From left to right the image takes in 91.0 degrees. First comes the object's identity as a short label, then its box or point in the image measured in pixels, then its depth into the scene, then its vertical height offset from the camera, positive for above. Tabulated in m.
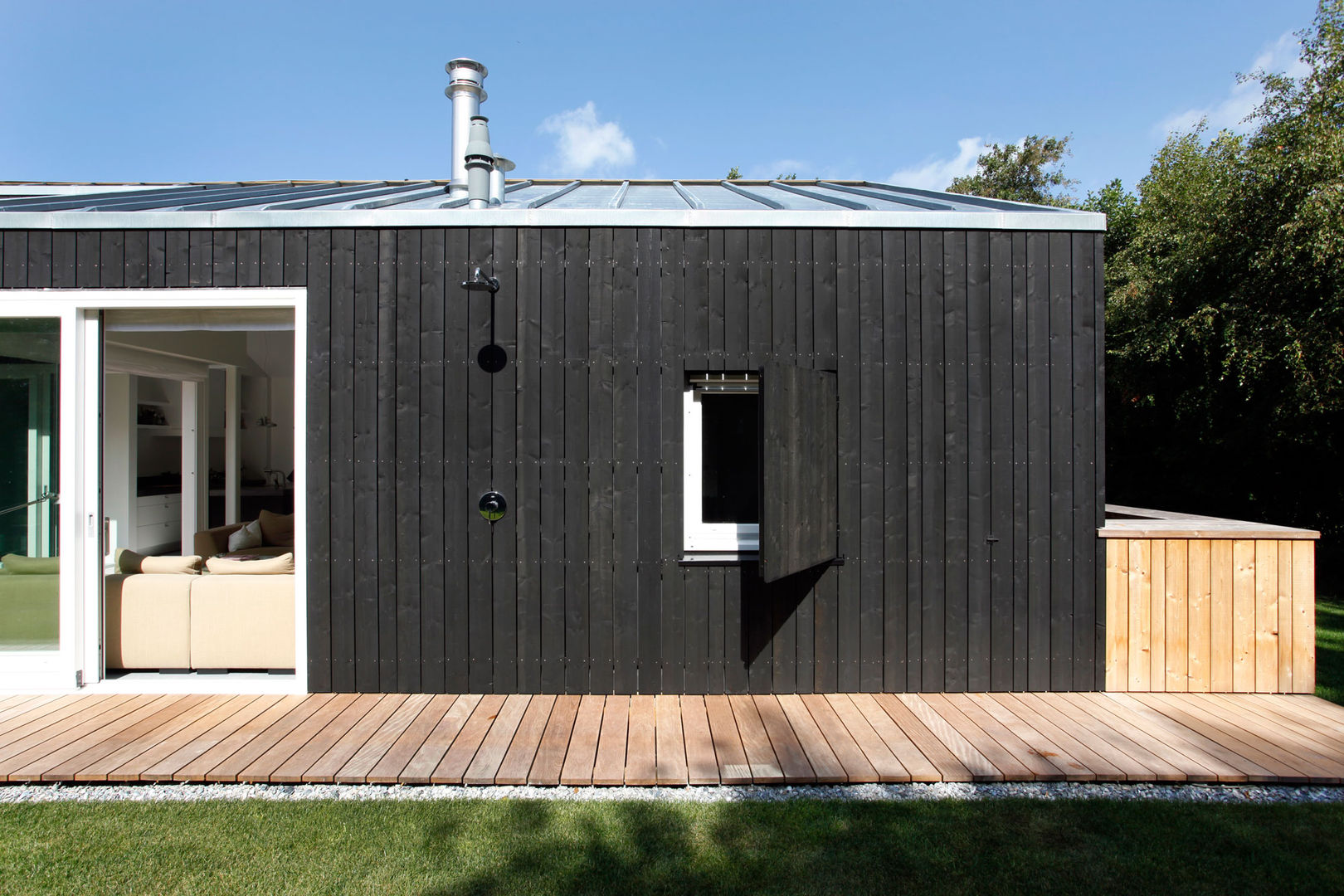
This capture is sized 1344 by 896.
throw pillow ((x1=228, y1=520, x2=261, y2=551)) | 5.12 -0.75
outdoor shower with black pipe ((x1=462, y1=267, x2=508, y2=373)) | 3.36 +0.44
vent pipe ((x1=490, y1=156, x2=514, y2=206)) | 3.91 +1.57
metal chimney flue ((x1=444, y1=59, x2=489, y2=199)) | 4.42 +2.39
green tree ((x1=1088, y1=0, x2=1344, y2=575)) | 6.67 +1.50
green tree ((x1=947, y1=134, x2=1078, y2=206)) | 15.86 +6.68
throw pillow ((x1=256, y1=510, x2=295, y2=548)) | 5.47 -0.73
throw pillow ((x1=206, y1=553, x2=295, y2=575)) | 3.52 -0.66
